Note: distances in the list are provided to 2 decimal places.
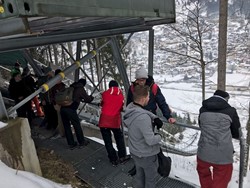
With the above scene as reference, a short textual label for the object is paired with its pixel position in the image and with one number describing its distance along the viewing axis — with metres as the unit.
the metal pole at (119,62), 4.09
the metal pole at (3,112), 2.51
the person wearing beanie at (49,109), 4.03
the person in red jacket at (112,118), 3.15
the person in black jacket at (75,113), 3.47
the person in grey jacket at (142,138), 2.22
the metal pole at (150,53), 4.32
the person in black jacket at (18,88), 4.42
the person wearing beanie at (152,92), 2.95
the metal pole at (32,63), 4.77
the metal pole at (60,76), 2.63
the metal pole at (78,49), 4.51
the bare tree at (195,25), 9.49
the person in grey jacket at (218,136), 2.35
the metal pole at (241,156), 2.48
